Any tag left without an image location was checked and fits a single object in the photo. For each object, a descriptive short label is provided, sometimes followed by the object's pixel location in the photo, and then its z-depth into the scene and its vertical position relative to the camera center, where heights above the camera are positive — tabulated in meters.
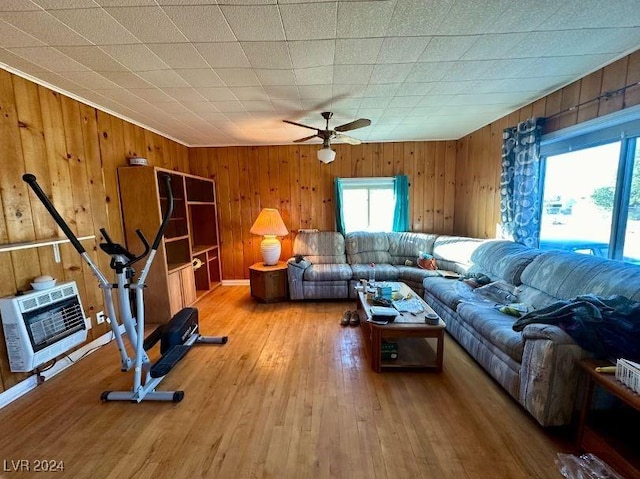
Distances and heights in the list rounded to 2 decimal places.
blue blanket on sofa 1.48 -0.65
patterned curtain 2.89 +0.27
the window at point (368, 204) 4.74 +0.10
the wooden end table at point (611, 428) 1.27 -1.16
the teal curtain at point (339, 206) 4.63 +0.07
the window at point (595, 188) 2.20 +0.17
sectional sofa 1.63 -0.83
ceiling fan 2.95 +0.83
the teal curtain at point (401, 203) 4.62 +0.11
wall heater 1.96 -0.83
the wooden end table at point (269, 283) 3.96 -1.03
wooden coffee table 2.22 -1.06
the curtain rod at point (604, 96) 2.06 +0.89
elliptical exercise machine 1.96 -0.85
